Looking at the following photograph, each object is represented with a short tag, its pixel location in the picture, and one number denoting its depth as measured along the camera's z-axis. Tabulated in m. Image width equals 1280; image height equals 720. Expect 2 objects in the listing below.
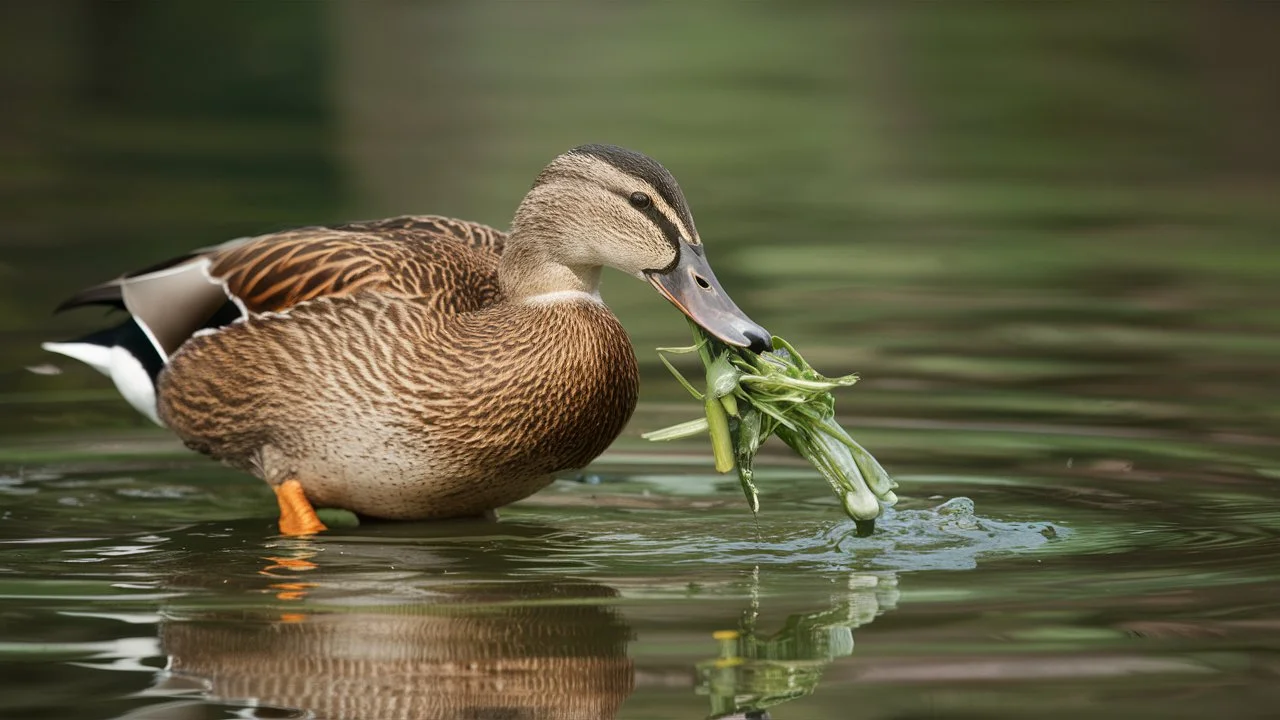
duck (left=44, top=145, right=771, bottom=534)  15.03
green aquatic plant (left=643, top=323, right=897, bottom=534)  13.94
